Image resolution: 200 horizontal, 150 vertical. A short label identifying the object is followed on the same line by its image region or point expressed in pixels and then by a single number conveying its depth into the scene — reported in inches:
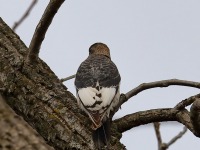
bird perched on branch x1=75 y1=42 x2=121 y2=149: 266.9
